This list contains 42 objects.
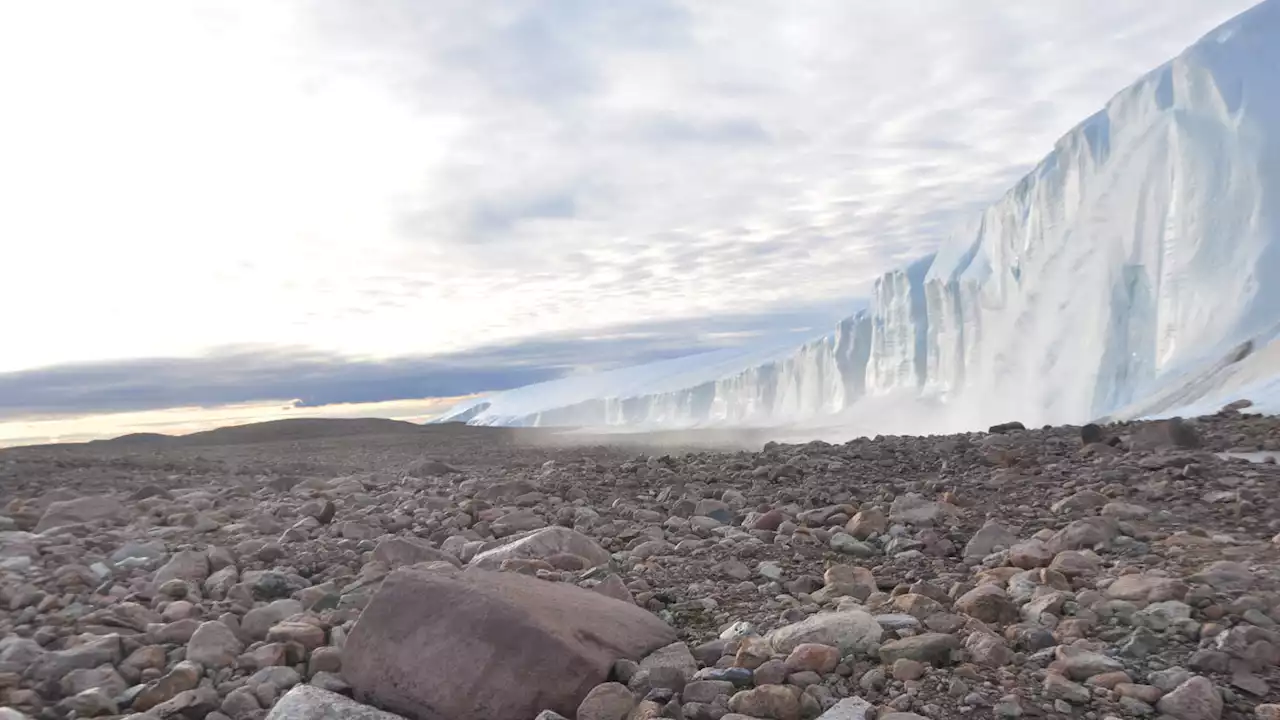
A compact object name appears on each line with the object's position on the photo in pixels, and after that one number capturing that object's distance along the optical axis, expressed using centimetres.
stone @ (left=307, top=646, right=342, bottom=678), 272
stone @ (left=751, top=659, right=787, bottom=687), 226
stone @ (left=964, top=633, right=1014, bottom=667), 229
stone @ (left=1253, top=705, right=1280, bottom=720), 198
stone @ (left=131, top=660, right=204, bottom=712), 259
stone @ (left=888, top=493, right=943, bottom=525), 432
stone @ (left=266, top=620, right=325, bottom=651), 292
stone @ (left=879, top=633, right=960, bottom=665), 230
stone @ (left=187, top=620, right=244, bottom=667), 283
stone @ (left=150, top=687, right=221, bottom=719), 247
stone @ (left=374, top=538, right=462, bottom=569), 388
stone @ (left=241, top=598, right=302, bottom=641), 311
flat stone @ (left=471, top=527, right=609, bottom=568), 377
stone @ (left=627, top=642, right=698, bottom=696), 233
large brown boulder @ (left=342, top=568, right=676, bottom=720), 235
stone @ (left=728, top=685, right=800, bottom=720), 211
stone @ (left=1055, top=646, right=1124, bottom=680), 219
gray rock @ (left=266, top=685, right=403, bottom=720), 234
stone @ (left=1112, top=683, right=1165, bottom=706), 206
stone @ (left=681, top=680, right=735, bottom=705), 222
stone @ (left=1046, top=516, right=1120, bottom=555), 349
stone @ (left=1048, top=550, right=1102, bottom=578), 304
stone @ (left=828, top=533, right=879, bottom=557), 387
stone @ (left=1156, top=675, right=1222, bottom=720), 199
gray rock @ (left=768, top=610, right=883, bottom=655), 240
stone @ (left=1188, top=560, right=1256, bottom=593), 267
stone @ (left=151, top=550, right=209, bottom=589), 384
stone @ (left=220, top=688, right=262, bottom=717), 249
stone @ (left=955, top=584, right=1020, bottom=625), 264
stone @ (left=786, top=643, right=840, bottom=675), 230
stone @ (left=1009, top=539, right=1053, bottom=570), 326
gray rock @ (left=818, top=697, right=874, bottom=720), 204
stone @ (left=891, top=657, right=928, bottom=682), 222
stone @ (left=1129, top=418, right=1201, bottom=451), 650
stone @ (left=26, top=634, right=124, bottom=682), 279
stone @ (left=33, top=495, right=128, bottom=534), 529
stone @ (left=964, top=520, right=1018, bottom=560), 366
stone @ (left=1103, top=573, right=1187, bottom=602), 260
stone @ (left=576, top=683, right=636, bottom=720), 223
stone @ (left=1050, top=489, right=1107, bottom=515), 441
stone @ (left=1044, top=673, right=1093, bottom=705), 208
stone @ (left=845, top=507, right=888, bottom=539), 419
